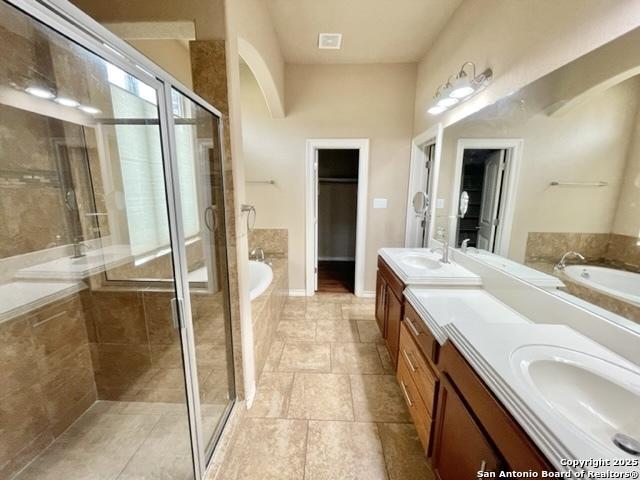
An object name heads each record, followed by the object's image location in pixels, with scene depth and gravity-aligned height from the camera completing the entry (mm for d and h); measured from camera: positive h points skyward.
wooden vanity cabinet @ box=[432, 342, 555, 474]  681 -749
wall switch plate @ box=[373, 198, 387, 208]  3326 -112
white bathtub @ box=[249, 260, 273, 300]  2380 -881
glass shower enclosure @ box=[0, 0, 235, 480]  1275 -465
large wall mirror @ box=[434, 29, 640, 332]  963 +65
